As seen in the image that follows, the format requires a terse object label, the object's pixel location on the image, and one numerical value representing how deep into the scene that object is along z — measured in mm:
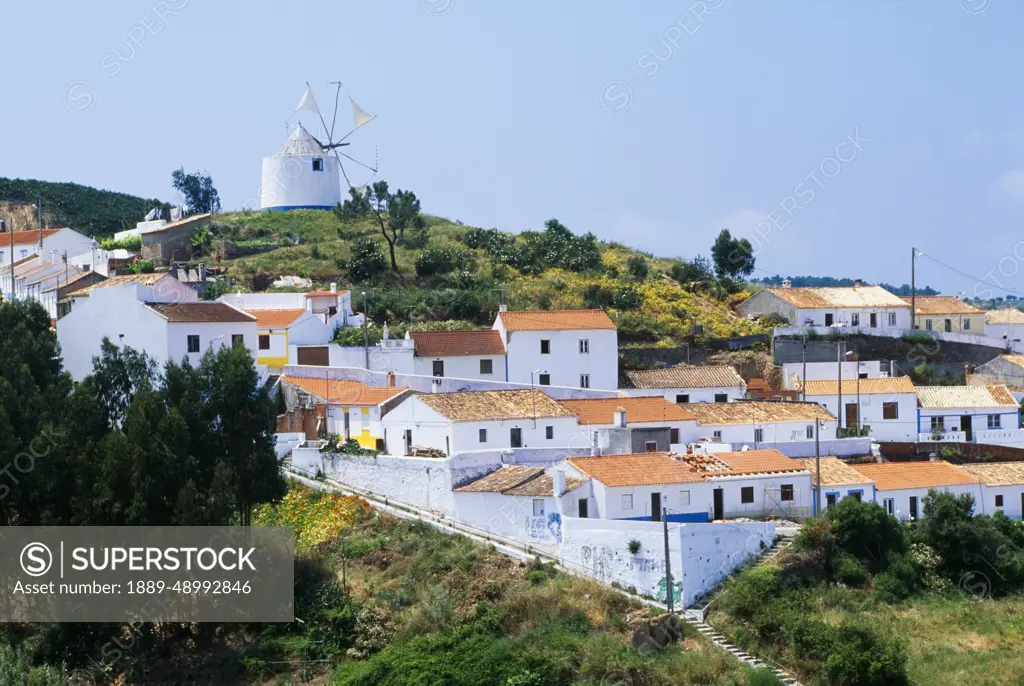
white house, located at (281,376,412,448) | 37969
